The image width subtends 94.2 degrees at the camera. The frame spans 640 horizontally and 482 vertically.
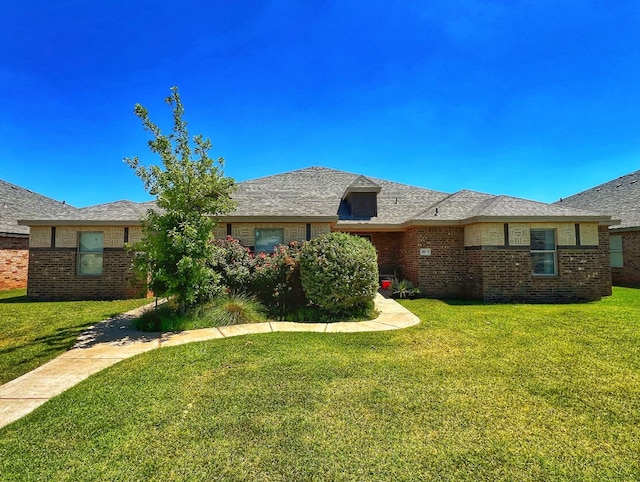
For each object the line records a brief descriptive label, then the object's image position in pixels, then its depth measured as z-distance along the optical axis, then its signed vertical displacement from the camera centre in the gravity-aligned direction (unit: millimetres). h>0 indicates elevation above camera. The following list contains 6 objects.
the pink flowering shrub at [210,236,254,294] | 8213 -203
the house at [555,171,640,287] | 14297 +1642
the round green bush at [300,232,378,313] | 7414 -455
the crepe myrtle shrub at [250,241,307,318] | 8352 -675
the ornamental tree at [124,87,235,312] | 6781 +989
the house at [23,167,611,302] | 10070 +526
